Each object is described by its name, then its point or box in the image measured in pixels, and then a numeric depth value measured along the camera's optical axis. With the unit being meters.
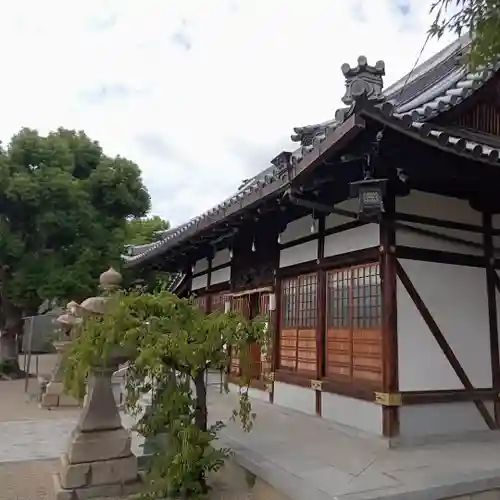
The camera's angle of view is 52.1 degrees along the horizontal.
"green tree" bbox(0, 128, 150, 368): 12.50
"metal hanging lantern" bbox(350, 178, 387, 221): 5.08
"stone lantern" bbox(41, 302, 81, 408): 9.77
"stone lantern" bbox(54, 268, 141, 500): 4.33
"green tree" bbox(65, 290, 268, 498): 3.87
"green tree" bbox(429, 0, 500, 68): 3.46
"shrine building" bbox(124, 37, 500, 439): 5.04
